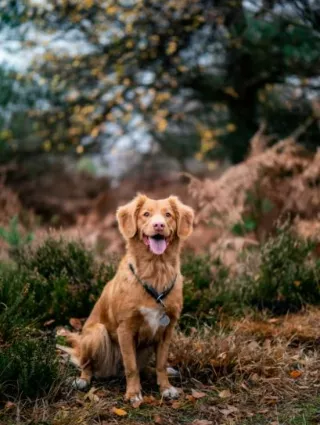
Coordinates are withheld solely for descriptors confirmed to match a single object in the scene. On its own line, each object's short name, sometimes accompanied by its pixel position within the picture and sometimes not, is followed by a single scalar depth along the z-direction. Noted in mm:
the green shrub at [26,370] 4289
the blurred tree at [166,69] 10406
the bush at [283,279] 6578
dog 4434
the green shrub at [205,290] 6211
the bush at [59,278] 5973
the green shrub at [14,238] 7160
